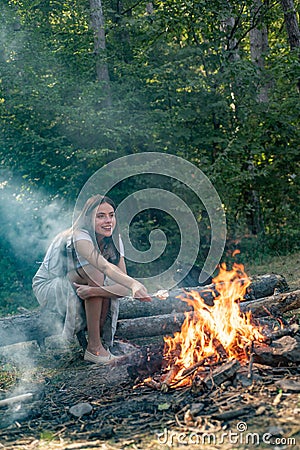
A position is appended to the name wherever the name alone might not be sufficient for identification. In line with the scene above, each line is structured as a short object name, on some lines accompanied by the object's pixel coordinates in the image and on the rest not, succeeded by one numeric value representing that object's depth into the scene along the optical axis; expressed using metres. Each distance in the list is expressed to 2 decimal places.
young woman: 5.43
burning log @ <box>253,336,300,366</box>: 4.39
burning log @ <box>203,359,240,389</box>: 4.21
